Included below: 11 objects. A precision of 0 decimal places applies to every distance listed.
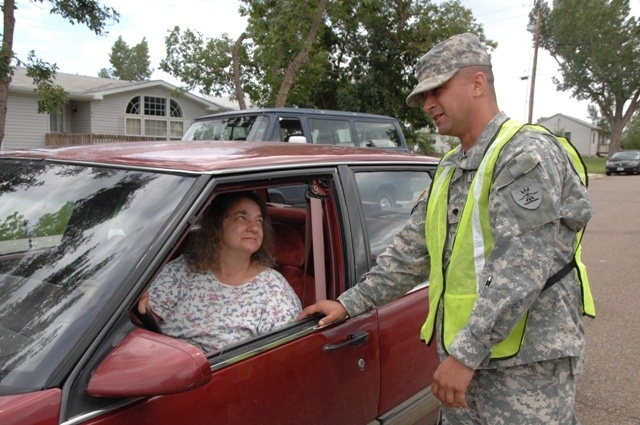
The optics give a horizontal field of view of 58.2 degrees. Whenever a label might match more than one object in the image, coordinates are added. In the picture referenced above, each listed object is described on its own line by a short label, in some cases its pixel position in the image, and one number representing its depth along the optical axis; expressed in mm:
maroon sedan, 1513
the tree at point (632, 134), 67250
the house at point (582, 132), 76812
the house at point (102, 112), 20234
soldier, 1707
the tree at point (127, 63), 80812
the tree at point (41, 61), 7957
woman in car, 2348
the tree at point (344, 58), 17781
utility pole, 29297
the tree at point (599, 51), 43562
